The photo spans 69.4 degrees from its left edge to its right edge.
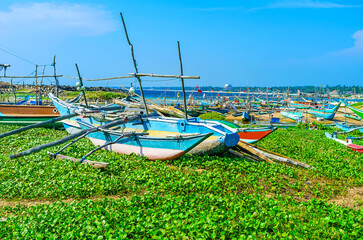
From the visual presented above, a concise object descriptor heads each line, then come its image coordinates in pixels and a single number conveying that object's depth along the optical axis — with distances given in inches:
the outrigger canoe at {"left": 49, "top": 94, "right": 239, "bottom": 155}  358.3
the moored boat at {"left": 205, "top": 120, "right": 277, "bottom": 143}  549.0
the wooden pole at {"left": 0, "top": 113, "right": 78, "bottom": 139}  392.3
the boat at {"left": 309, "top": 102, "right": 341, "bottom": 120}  1440.7
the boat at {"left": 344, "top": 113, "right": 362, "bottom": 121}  1470.5
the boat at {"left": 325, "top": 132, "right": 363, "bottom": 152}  501.7
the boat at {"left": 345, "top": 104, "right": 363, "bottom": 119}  968.9
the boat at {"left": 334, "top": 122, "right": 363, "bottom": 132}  852.9
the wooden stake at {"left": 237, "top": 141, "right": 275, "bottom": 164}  392.8
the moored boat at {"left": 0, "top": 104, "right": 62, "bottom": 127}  695.7
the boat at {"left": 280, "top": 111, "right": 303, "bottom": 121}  1442.5
